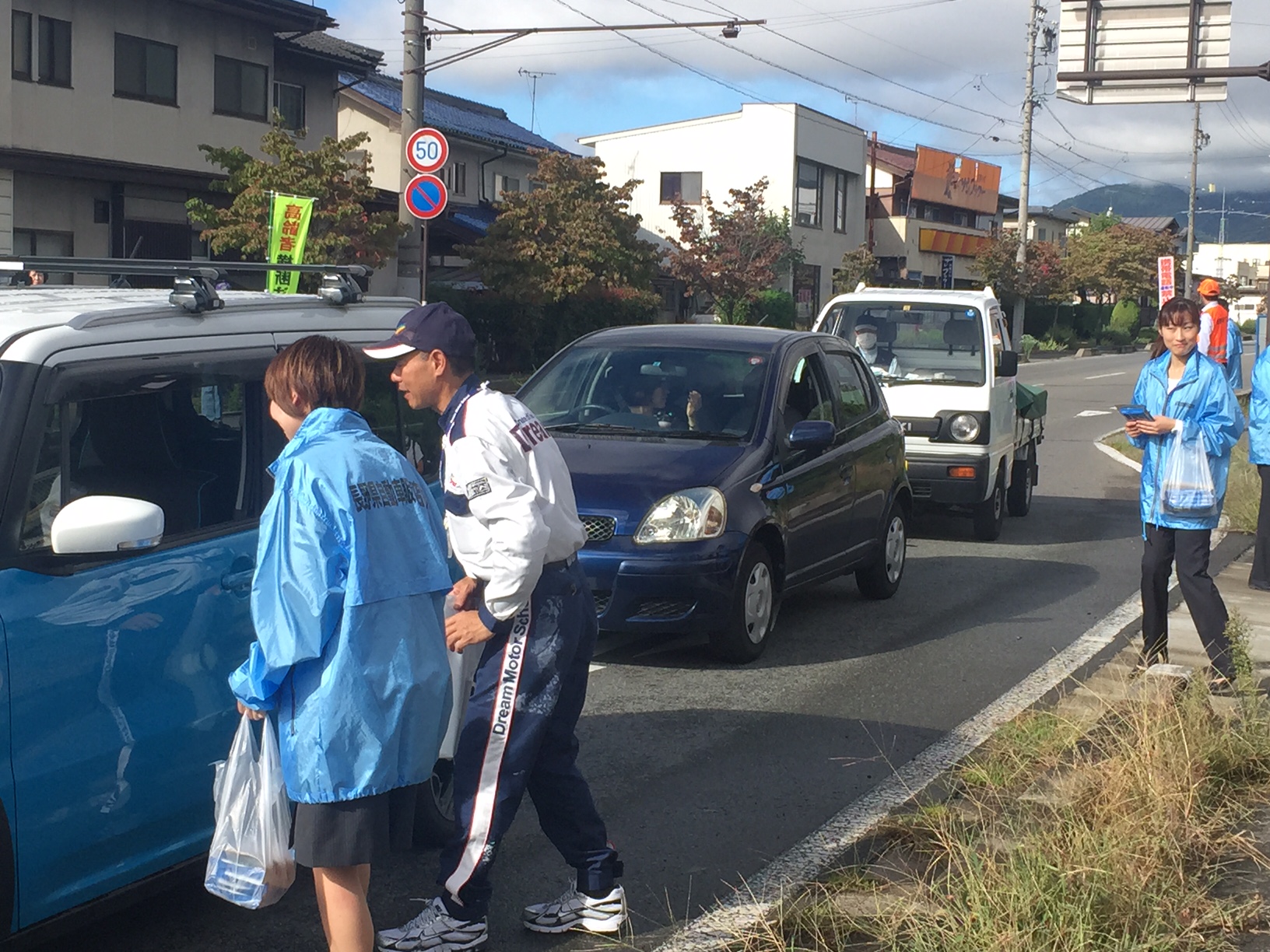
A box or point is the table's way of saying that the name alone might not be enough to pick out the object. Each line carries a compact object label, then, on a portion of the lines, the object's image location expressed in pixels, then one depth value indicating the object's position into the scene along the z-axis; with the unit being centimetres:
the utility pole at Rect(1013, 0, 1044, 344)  5031
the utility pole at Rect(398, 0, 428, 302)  1670
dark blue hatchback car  726
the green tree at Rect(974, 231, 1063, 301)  5466
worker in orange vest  1485
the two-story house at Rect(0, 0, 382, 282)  2419
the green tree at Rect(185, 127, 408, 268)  2316
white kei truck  1189
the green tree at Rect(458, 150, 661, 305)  3175
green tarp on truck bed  1354
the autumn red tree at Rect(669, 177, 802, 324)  4588
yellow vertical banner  1684
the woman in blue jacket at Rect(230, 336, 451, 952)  325
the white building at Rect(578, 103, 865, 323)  5375
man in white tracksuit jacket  379
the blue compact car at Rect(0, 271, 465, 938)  346
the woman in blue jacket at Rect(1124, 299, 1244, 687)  672
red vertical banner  2306
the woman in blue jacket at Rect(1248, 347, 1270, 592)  977
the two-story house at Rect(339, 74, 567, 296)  3819
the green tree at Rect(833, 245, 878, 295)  5200
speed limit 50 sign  1577
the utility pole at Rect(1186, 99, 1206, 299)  6425
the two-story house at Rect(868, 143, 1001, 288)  6506
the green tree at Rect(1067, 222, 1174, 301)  7419
